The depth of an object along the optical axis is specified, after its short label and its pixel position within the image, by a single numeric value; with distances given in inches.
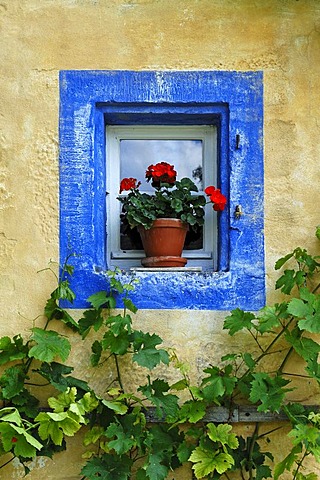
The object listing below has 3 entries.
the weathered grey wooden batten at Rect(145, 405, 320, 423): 159.5
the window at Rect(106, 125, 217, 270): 176.1
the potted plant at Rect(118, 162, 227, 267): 168.4
